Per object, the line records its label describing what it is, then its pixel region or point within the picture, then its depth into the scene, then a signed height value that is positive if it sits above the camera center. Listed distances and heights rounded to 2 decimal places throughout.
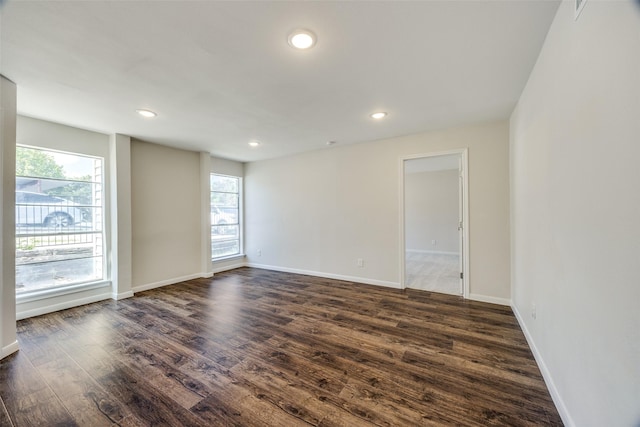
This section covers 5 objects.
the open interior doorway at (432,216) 5.99 -0.14
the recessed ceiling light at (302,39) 1.57 +1.18
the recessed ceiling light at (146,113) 2.79 +1.21
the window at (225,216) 5.28 -0.05
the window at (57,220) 2.97 -0.06
